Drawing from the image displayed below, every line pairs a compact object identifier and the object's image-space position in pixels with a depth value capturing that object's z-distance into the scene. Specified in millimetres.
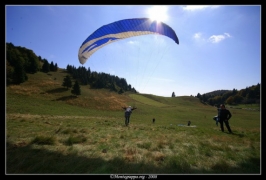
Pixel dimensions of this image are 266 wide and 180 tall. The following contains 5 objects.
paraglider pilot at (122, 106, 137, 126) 15426
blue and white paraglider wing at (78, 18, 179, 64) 10575
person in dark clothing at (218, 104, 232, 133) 10874
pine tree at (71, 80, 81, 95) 55094
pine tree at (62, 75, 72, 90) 61088
